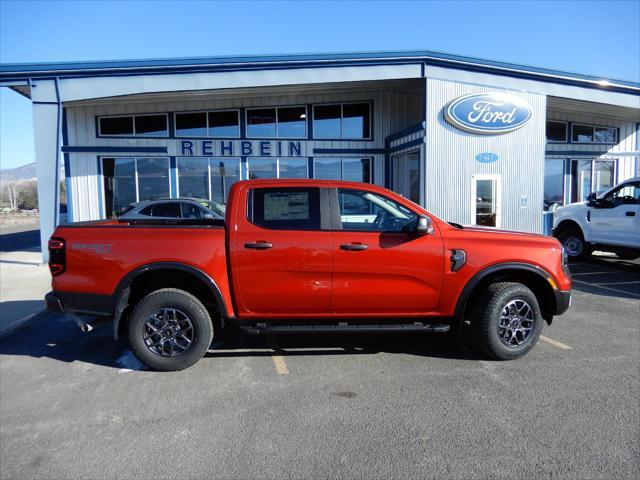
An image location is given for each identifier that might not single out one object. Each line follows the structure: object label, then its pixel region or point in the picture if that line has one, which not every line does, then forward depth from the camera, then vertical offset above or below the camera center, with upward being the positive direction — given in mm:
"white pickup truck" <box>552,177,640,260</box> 9859 -207
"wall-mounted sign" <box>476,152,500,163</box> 13203 +1808
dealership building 12273 +3181
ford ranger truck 4258 -535
